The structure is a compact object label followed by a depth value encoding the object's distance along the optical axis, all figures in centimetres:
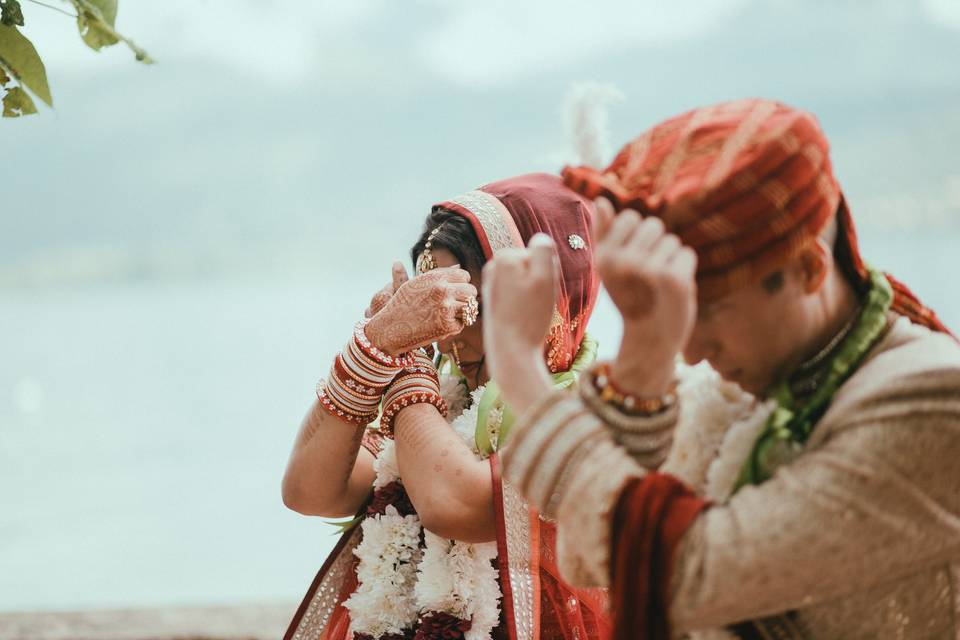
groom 188
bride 232
